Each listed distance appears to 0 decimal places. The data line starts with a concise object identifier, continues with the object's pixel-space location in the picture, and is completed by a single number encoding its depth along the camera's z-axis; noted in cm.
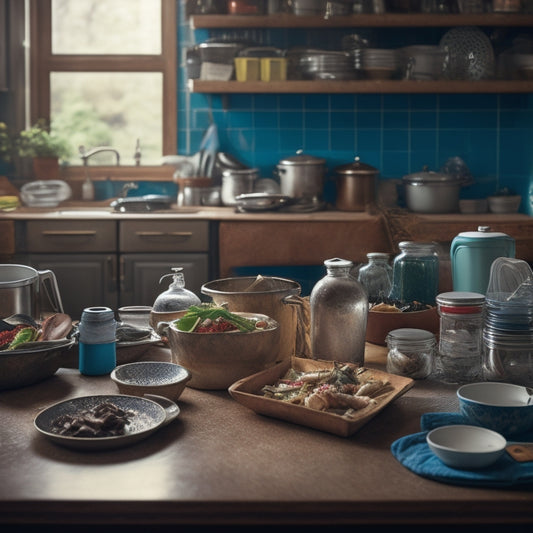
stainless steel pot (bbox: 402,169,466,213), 465
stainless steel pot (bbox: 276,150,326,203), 481
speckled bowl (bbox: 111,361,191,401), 168
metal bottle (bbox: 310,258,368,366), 191
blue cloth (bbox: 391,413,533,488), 130
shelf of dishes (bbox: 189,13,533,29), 467
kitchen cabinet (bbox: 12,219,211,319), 443
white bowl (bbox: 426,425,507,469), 133
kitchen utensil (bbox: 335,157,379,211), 477
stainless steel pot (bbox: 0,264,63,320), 212
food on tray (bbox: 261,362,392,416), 158
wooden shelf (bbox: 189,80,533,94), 470
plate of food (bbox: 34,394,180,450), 143
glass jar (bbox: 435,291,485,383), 188
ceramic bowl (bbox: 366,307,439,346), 216
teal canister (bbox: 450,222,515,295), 231
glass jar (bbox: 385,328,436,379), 189
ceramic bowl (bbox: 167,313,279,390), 177
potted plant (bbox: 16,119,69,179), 501
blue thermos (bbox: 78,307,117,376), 188
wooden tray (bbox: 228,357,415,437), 150
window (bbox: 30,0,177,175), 514
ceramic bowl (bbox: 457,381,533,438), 149
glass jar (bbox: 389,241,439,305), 236
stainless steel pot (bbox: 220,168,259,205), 483
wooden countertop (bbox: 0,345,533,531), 124
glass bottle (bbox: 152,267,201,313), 222
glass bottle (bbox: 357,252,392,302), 241
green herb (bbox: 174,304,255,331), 183
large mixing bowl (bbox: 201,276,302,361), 202
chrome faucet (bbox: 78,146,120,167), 512
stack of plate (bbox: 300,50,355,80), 470
